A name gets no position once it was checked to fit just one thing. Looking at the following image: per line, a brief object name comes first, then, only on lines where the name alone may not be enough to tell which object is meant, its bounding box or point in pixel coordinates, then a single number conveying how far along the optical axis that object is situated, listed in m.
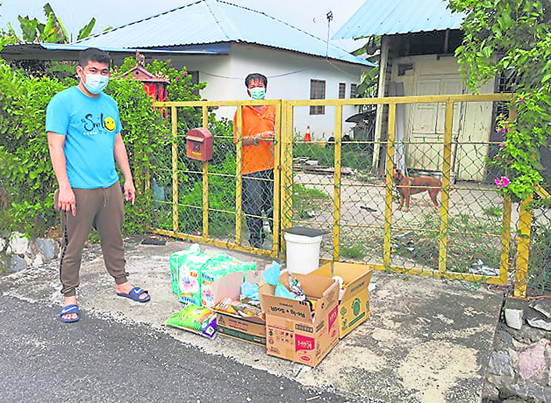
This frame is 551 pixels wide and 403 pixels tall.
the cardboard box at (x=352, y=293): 3.12
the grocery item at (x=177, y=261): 3.77
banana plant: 12.67
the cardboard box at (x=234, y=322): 3.03
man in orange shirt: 4.70
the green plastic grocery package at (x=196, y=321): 3.17
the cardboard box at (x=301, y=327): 2.73
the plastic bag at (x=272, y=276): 3.05
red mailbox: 4.86
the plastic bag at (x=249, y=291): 3.43
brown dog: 4.89
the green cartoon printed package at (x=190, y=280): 3.54
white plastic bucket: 3.99
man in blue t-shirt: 3.25
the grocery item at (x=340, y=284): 3.18
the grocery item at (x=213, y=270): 3.45
